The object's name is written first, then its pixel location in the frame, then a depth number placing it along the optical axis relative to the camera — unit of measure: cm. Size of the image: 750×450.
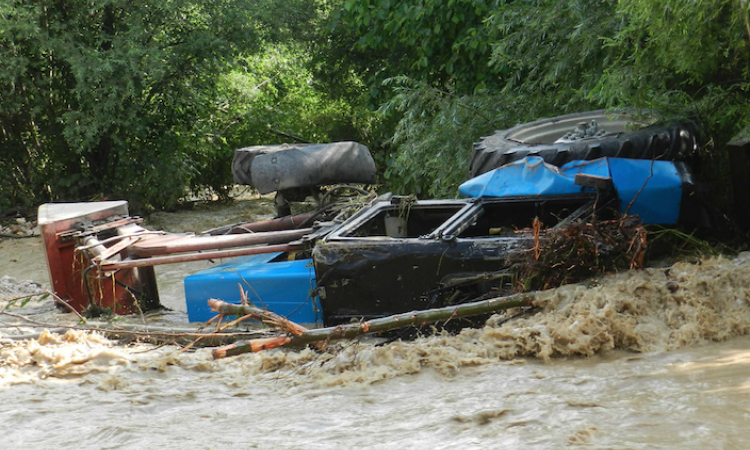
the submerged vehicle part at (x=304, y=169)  1819
